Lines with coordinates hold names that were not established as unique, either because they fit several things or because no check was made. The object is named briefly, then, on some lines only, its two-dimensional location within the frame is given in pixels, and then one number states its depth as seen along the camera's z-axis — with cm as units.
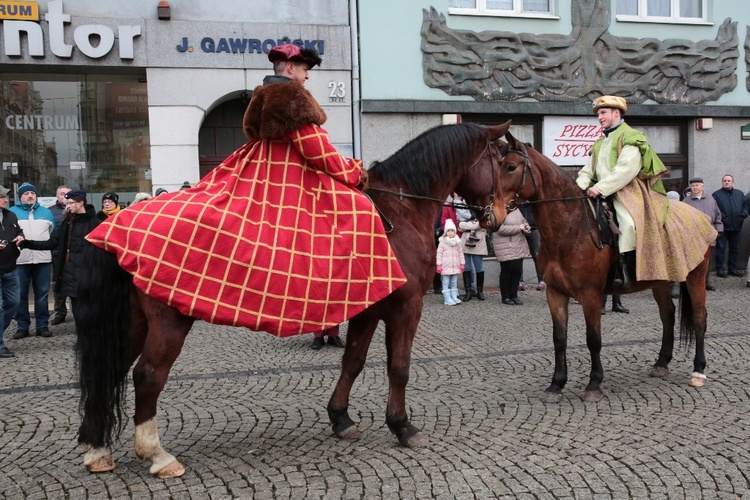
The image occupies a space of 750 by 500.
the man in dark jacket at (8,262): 845
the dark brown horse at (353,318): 392
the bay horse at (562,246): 551
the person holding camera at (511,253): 1131
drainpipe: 1320
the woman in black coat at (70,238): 877
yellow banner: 1166
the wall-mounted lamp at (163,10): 1237
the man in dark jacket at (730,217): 1391
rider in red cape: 383
